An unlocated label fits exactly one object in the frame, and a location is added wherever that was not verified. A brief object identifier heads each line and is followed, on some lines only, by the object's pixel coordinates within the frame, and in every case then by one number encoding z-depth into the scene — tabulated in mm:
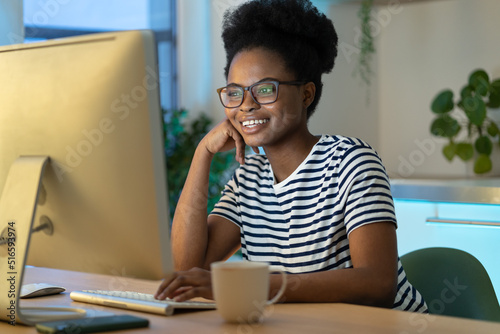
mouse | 1963
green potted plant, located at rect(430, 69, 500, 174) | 3905
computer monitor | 1621
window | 4490
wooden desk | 1695
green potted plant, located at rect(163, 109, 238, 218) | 4797
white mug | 1728
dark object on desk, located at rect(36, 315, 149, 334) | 1675
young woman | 2058
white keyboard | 1814
